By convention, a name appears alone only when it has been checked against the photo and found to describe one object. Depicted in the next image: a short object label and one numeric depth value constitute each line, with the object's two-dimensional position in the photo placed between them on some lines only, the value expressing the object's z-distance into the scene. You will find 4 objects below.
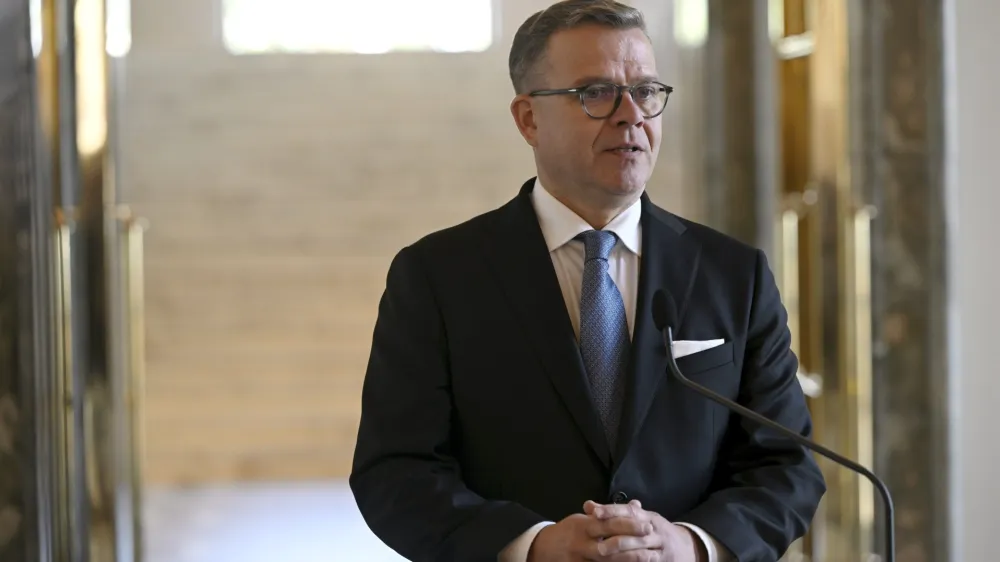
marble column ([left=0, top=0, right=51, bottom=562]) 7.12
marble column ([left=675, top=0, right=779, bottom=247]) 8.41
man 3.54
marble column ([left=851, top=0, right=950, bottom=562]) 7.14
